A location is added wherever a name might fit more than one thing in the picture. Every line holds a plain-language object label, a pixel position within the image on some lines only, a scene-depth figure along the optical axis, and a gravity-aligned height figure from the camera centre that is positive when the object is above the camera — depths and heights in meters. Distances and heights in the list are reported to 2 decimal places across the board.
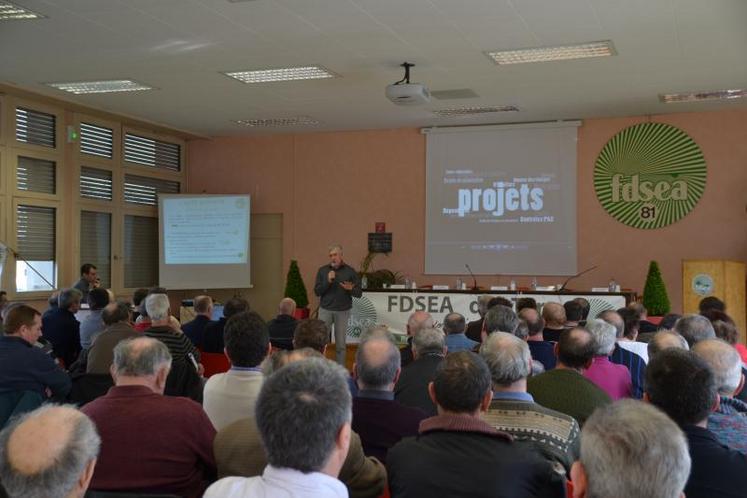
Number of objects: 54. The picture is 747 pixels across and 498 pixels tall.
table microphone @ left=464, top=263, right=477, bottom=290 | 10.60 -0.37
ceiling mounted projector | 7.36 +1.52
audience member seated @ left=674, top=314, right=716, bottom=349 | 4.18 -0.45
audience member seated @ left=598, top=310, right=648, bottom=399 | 4.16 -0.65
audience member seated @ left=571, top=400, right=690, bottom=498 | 1.48 -0.42
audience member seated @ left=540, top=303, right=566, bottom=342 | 5.42 -0.54
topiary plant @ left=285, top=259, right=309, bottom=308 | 10.75 -0.59
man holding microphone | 8.66 -0.54
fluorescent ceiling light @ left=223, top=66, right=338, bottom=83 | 7.78 +1.82
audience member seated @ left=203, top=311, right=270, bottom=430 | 3.18 -0.56
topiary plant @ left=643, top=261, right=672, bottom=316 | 9.02 -0.56
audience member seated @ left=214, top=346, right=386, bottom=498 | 2.26 -0.66
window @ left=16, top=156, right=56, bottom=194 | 9.21 +0.88
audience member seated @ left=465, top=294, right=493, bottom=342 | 5.72 -0.63
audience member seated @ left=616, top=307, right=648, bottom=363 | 5.16 -0.53
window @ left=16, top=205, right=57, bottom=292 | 9.19 -0.03
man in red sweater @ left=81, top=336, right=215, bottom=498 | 2.38 -0.63
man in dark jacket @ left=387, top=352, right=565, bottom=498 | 2.07 -0.60
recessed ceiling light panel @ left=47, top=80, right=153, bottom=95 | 8.40 +1.81
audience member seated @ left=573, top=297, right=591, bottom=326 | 5.84 -0.47
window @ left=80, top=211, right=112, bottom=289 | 10.23 +0.05
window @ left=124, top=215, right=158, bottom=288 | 11.02 -0.08
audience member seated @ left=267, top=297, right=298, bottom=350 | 5.79 -0.66
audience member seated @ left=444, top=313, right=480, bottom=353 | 5.11 -0.60
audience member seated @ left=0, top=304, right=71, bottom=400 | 3.76 -0.63
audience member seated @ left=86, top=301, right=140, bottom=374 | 4.39 -0.59
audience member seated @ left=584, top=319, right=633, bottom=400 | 3.79 -0.62
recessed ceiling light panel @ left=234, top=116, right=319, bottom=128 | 10.44 +1.75
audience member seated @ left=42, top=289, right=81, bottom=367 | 5.91 -0.64
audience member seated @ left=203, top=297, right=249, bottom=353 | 5.73 -0.69
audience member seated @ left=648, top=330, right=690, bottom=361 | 3.56 -0.44
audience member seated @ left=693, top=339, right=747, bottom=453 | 2.54 -0.54
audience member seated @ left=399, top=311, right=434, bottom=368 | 5.00 -0.49
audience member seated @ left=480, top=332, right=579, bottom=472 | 2.47 -0.56
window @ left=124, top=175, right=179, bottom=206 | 11.04 +0.86
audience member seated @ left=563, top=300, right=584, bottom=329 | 5.72 -0.48
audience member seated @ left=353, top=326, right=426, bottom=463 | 2.79 -0.60
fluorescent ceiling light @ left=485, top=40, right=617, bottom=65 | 6.86 +1.82
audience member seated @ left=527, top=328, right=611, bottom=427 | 3.05 -0.59
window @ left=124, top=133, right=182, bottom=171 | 10.96 +1.41
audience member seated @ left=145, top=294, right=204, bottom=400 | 4.05 -0.65
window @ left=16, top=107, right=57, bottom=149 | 9.15 +1.47
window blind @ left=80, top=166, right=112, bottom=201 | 10.16 +0.85
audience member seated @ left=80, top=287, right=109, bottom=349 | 6.00 -0.57
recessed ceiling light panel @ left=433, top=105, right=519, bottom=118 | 9.55 +1.76
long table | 8.70 -0.67
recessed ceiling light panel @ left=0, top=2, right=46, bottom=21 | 5.84 +1.85
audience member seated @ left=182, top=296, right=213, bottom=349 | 5.88 -0.60
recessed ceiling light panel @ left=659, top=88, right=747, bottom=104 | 8.61 +1.78
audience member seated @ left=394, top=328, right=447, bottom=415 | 3.60 -0.61
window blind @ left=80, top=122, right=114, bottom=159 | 10.12 +1.44
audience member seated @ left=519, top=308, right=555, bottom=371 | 4.66 -0.59
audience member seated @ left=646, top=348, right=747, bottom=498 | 2.04 -0.48
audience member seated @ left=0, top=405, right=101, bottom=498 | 1.56 -0.44
